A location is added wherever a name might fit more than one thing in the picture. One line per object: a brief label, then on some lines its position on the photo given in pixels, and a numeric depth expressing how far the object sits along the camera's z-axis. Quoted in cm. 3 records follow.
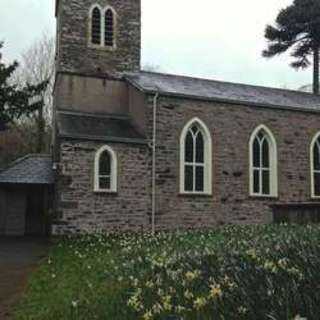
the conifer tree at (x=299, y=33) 2753
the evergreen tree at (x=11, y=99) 1747
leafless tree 2681
